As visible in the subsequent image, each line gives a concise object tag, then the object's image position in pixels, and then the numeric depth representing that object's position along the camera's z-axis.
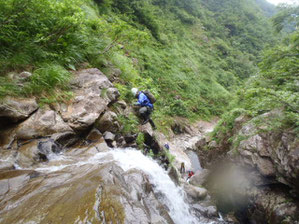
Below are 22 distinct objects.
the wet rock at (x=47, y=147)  3.37
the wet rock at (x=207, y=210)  5.91
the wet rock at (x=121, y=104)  5.96
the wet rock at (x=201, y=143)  10.70
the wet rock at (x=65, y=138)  3.71
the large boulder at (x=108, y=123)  4.71
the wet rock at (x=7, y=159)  2.82
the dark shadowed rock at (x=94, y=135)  4.42
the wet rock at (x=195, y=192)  6.43
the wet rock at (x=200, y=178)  9.23
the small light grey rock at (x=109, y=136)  4.66
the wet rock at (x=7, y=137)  3.13
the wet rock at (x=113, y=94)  5.38
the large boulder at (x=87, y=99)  4.19
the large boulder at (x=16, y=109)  3.22
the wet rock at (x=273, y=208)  4.89
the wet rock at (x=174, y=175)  5.62
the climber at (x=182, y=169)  10.05
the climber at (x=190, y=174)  9.96
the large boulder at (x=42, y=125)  3.42
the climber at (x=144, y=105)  6.61
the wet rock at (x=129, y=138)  5.37
